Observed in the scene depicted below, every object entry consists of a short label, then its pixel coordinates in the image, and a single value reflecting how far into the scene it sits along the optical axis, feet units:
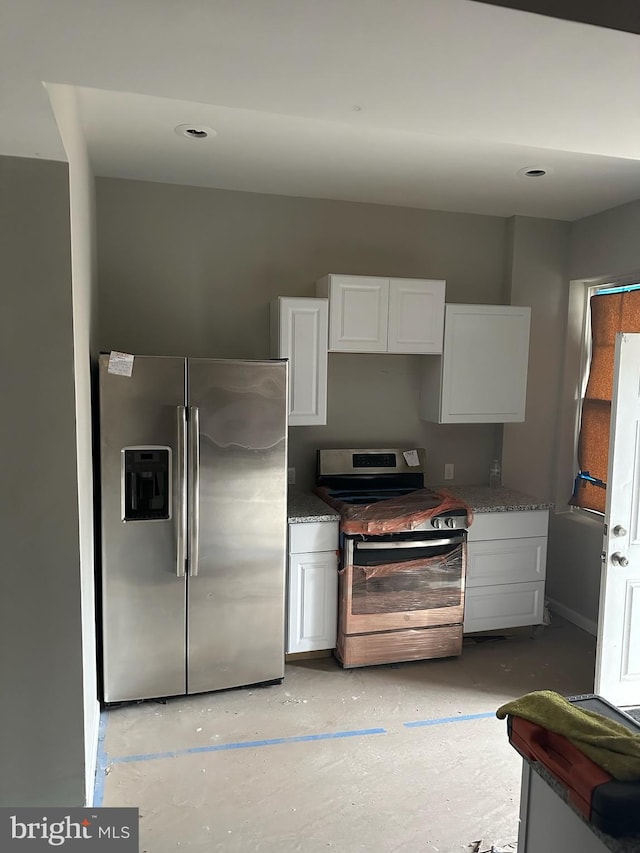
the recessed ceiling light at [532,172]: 10.30
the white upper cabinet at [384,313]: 11.51
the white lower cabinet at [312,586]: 10.96
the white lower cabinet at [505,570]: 11.87
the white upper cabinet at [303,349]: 11.23
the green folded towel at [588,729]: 3.65
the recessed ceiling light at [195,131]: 8.79
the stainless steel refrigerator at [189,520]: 9.52
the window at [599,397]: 12.67
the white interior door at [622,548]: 9.26
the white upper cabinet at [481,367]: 12.25
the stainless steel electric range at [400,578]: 10.92
